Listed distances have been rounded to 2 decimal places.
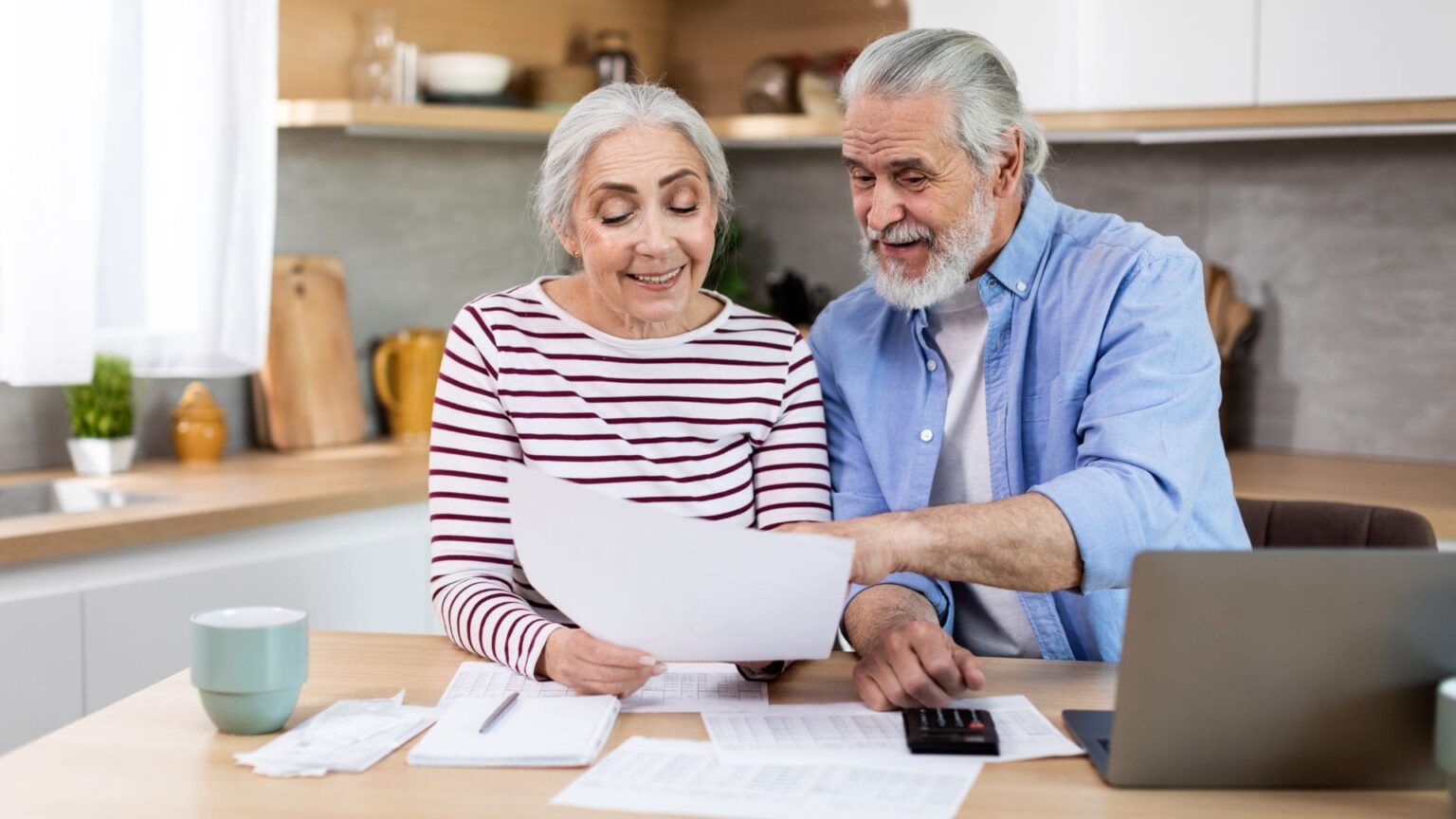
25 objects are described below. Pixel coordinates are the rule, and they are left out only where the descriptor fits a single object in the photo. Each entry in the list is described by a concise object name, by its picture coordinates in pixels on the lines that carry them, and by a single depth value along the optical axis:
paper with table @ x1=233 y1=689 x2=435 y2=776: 1.18
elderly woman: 1.63
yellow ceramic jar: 2.81
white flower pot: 2.64
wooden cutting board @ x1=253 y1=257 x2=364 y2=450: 3.00
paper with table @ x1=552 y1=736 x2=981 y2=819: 1.09
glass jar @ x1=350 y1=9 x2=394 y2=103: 3.07
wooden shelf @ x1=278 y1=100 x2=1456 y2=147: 2.71
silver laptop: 1.08
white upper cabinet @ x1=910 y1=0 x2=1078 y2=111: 2.92
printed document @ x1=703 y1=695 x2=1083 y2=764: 1.21
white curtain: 2.46
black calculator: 1.21
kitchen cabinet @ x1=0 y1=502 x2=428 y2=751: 2.09
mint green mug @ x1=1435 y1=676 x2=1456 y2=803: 1.07
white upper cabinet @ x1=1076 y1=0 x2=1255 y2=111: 2.77
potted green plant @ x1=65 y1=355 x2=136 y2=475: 2.64
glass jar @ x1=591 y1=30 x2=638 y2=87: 3.53
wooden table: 1.10
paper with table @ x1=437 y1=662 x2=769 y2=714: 1.35
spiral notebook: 1.19
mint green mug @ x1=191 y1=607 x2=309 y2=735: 1.24
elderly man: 1.57
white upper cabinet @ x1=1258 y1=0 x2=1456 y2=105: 2.62
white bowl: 3.14
